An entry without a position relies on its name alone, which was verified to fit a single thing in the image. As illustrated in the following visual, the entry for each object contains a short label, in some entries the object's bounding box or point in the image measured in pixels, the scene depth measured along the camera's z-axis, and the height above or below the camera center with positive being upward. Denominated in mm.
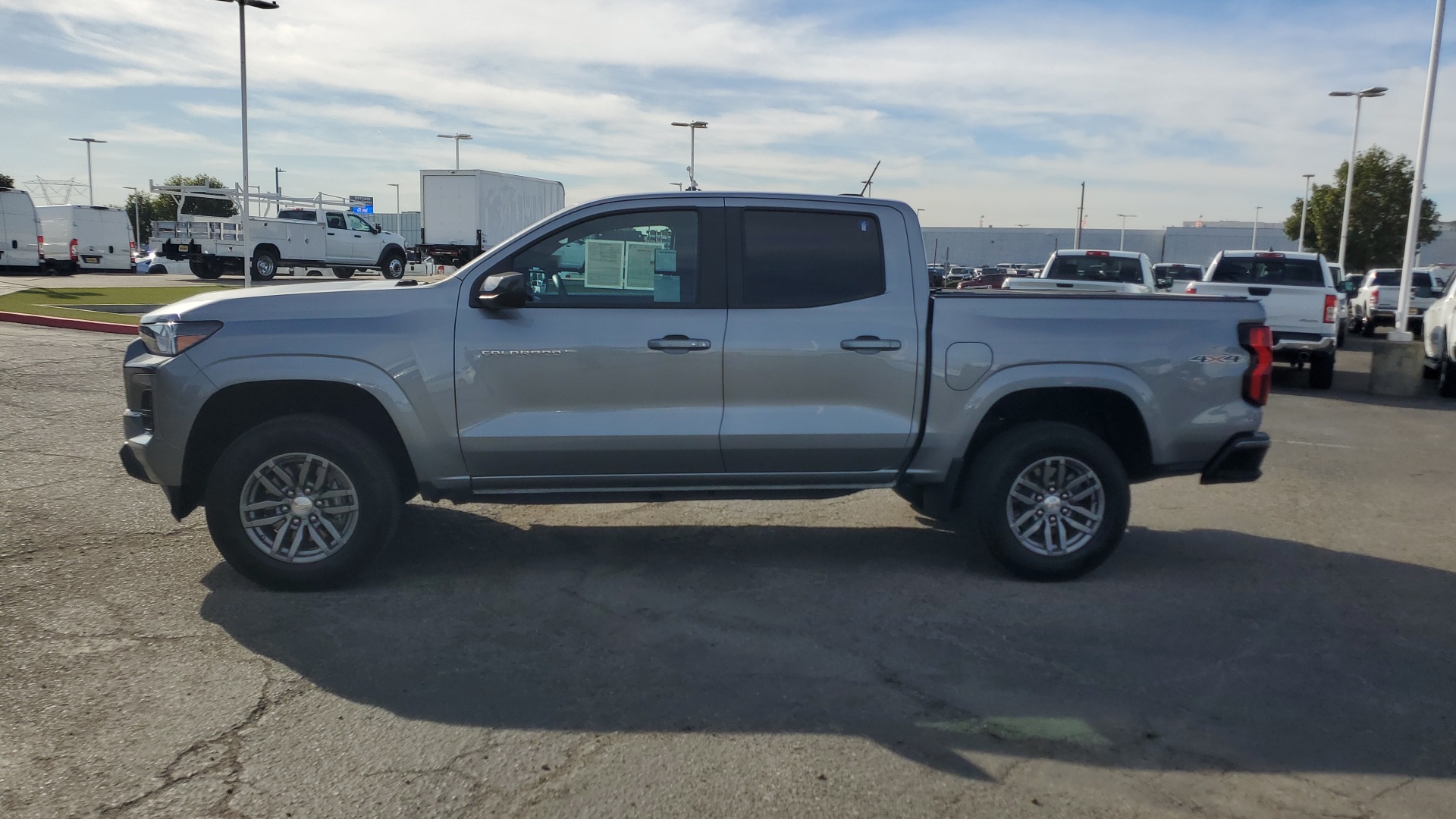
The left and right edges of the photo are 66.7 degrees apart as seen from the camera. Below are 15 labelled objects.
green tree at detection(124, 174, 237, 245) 91425 +3878
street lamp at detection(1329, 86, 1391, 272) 37688 +4246
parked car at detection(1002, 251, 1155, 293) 16688 +177
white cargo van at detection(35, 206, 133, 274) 37250 +377
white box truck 34562 +1519
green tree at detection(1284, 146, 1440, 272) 48125 +3420
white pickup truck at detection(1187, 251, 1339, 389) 14883 -417
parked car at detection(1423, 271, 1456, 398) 14852 -671
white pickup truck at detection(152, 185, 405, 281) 30469 +433
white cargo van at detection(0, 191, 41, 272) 35094 +450
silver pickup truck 5203 -575
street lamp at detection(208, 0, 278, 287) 21156 +4072
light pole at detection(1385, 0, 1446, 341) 16531 +1443
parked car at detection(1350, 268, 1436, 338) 28092 -260
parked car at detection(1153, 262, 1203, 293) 35031 +383
